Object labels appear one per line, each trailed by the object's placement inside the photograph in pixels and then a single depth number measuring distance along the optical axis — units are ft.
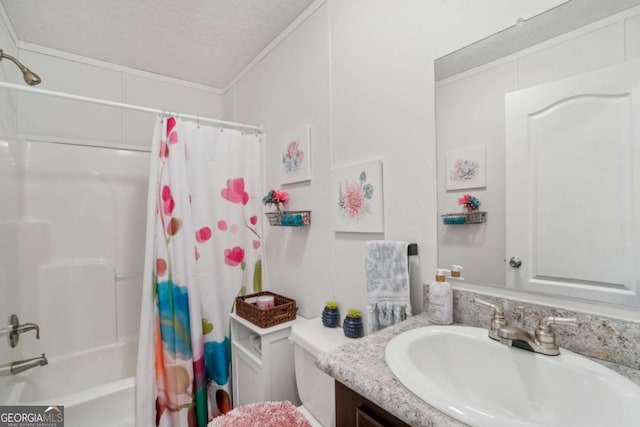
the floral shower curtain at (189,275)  5.28
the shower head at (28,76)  4.55
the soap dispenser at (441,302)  3.09
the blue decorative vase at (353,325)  4.11
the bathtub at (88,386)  5.17
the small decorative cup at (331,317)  4.59
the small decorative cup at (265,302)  5.28
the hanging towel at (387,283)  3.54
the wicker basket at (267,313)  4.87
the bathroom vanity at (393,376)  1.89
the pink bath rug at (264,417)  3.64
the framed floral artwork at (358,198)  4.08
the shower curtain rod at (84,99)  4.37
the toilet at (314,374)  3.74
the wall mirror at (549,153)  2.26
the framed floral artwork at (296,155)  5.39
